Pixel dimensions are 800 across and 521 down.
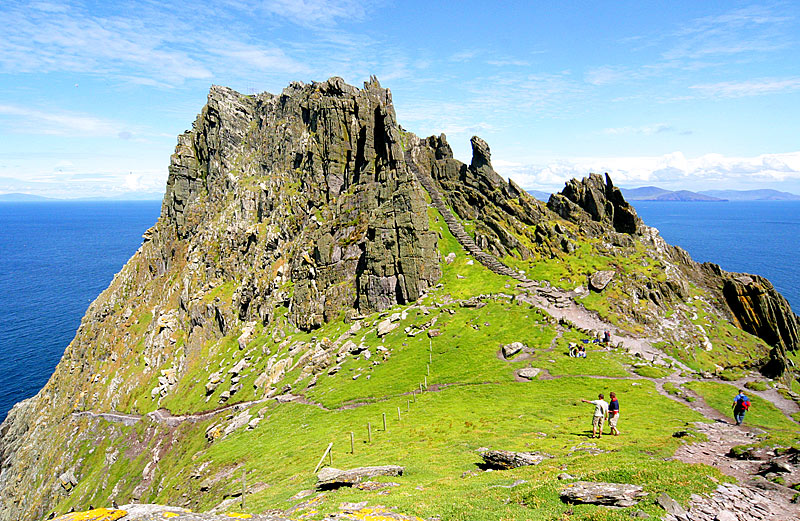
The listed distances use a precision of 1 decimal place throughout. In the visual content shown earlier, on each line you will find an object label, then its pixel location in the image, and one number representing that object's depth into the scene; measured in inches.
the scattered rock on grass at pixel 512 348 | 2456.4
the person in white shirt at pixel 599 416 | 1342.3
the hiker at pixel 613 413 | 1354.2
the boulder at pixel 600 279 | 3065.9
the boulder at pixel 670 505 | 700.5
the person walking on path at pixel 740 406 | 1478.8
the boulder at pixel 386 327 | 3045.5
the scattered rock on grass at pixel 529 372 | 2216.9
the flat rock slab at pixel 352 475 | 1173.7
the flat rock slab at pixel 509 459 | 1165.1
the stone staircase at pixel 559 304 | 2526.3
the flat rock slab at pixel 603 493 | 753.0
